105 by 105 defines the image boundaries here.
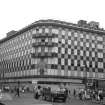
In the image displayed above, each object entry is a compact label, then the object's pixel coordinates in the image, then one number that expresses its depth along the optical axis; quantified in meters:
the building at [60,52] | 42.97
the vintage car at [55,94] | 18.94
